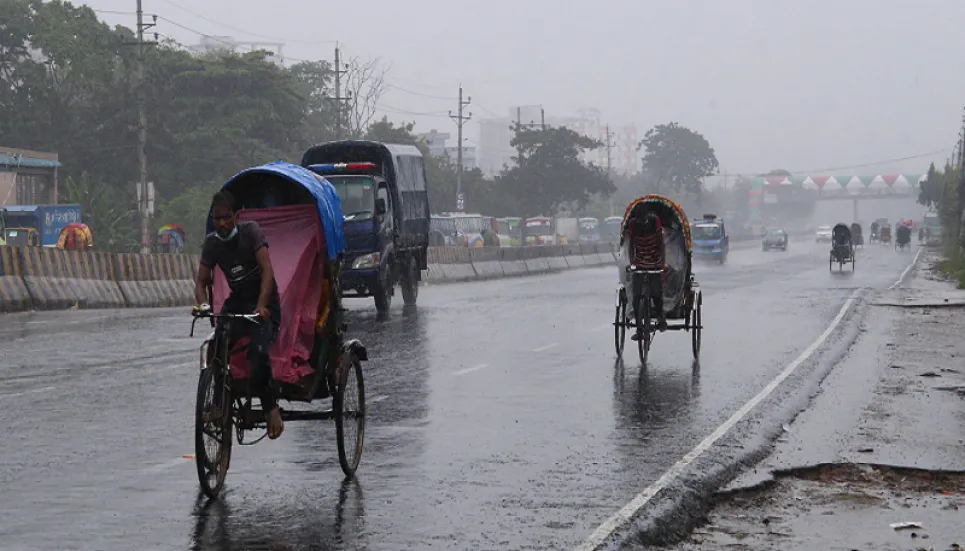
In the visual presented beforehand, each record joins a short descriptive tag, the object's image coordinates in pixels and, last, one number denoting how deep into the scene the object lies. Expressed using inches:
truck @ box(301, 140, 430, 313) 1050.7
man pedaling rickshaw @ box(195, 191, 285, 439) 351.3
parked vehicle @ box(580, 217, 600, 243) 4990.2
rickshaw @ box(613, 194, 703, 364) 703.7
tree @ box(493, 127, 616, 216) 4328.2
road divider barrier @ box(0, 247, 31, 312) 1059.9
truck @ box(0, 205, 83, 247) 2010.3
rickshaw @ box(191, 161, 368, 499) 344.5
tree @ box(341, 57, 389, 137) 4266.2
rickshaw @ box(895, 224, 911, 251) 3570.4
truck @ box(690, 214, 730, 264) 2615.7
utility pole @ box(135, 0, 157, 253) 2007.9
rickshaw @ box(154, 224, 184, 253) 2140.7
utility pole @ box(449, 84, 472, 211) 3638.0
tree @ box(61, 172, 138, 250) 2229.3
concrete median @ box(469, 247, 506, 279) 1902.1
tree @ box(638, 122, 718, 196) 6771.7
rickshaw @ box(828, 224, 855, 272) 2137.1
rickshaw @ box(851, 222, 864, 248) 3622.0
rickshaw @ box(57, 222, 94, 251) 1834.6
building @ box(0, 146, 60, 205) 2281.0
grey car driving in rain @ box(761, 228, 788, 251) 3627.0
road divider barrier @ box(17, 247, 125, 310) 1091.9
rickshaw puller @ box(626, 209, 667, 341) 695.1
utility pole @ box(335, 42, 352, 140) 2915.8
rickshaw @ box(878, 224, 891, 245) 4200.3
